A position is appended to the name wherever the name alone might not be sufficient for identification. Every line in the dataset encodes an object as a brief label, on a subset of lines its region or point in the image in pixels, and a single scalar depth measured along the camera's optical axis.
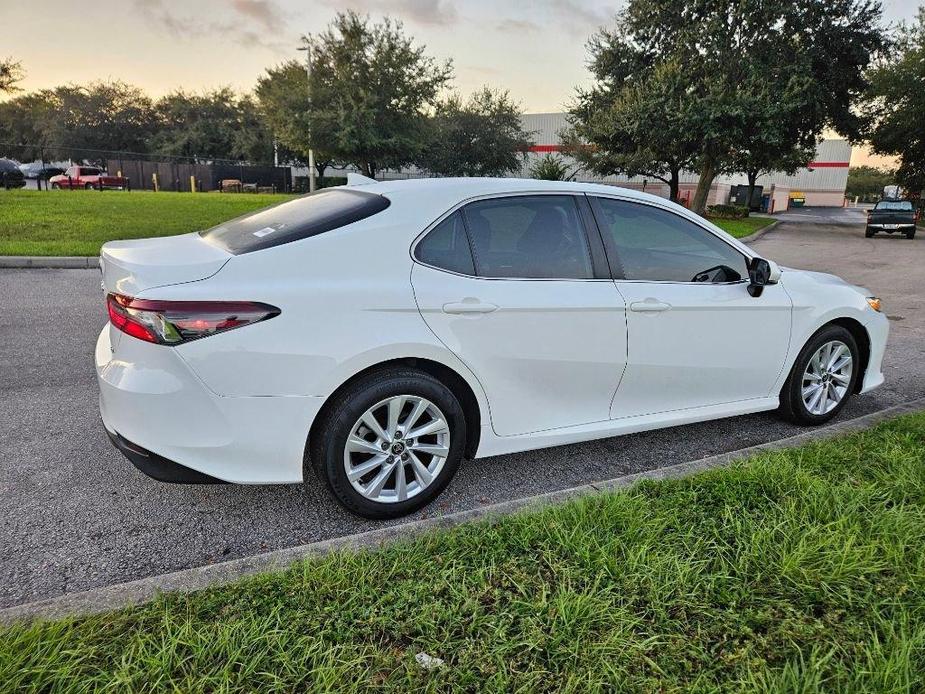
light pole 27.75
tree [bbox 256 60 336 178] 28.83
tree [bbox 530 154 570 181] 26.31
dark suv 27.66
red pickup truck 34.06
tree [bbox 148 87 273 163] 53.59
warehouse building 48.34
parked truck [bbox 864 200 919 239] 25.77
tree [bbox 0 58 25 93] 21.72
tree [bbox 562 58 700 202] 23.03
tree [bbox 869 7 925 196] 30.34
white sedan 2.61
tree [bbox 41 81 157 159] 61.50
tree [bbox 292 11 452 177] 28.78
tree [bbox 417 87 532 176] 41.53
